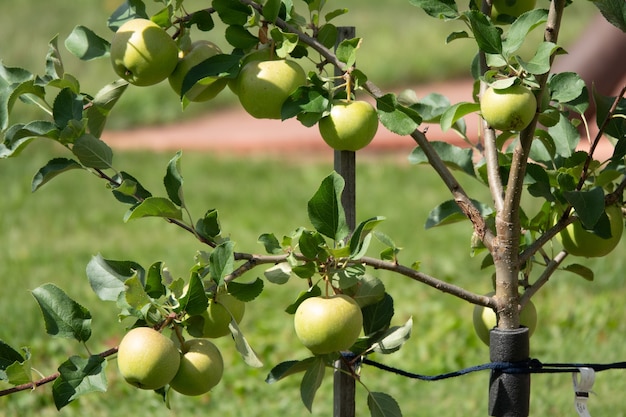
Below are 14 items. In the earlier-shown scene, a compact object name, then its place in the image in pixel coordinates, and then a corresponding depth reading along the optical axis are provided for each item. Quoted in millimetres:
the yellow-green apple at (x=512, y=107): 5003
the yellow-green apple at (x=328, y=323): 5018
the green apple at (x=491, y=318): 5243
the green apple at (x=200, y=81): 5141
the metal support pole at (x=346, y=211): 5232
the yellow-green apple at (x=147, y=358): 4974
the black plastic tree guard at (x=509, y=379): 5151
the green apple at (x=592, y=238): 5220
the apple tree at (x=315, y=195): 5019
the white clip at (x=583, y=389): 5183
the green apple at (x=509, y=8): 5240
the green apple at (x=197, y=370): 5019
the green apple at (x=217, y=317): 5056
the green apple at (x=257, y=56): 5144
